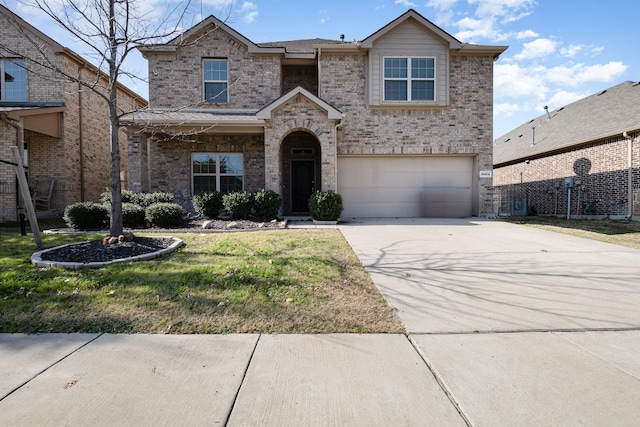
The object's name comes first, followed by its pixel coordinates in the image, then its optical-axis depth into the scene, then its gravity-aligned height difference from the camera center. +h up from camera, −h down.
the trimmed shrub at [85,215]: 9.35 -0.34
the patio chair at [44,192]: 13.16 +0.42
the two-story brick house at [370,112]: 13.16 +3.55
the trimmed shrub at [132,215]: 9.67 -0.35
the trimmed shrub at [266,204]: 10.77 -0.03
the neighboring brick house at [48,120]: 12.28 +3.20
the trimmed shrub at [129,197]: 11.08 +0.17
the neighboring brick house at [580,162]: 12.67 +1.84
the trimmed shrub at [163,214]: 9.61 -0.32
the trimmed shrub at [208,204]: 11.06 -0.04
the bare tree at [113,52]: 5.97 +2.68
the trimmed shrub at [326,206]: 11.13 -0.10
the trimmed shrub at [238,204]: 10.73 -0.03
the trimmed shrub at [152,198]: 11.04 +0.16
